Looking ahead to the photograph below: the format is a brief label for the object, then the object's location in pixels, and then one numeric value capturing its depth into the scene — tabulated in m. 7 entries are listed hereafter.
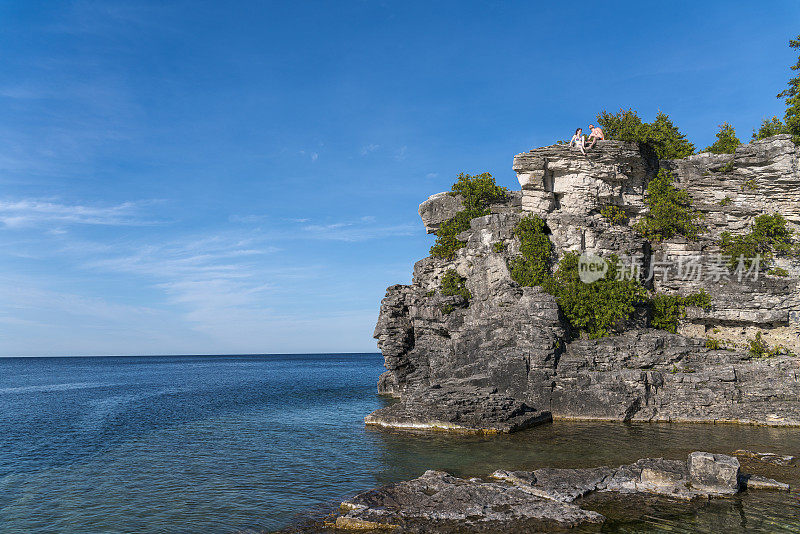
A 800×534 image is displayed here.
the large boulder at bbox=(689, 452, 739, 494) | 14.86
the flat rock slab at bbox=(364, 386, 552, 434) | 26.12
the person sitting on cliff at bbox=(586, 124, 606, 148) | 35.15
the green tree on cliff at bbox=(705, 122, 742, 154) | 39.80
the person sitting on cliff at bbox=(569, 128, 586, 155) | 35.00
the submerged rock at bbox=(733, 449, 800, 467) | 18.00
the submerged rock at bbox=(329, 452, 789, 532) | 13.11
